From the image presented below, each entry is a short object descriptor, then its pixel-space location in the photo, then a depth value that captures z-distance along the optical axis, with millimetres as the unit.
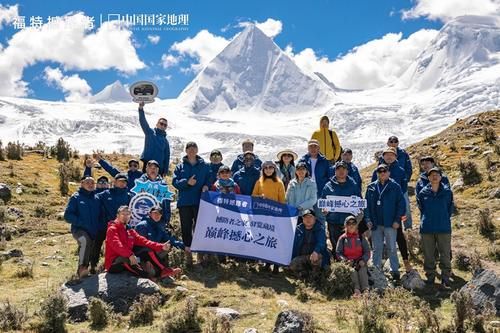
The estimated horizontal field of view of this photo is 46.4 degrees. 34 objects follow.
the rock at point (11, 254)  11328
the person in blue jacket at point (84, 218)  9359
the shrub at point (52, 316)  7430
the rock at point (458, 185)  15727
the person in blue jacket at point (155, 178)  10406
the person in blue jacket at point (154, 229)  9680
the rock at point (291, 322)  7043
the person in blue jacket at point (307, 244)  9750
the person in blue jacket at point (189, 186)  10305
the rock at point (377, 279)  9039
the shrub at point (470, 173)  15750
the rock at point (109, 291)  8094
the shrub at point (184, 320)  7391
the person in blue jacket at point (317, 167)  10883
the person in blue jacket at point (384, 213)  9633
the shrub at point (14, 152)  19906
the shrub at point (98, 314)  7730
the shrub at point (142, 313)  7781
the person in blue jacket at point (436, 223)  9469
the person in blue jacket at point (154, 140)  11672
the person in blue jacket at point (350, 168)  10602
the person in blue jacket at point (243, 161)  11096
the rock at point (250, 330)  7387
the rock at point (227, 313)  7895
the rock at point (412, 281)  9250
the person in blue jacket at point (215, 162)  11234
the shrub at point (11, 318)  7535
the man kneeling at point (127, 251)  8836
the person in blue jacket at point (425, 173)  10109
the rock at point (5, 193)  15333
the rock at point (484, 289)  7852
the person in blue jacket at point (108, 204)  9844
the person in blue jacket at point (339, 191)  10008
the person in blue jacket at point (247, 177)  10828
